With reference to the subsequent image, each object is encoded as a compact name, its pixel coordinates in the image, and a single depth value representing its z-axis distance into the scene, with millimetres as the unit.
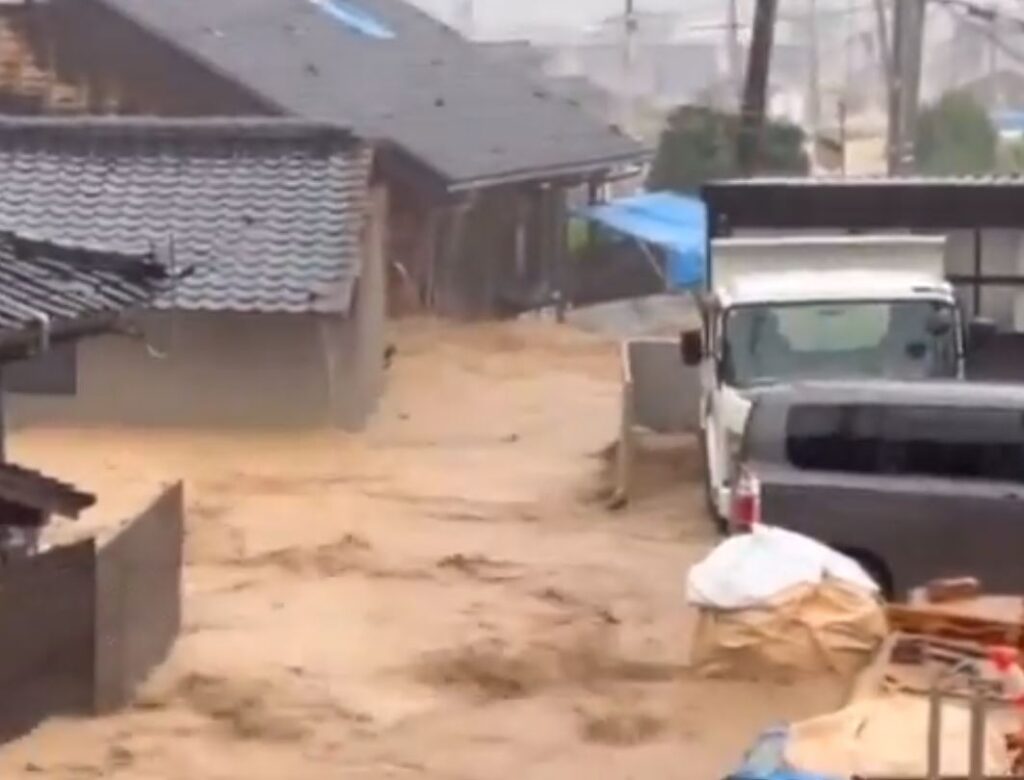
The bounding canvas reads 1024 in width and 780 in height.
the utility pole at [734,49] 60759
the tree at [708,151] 47375
